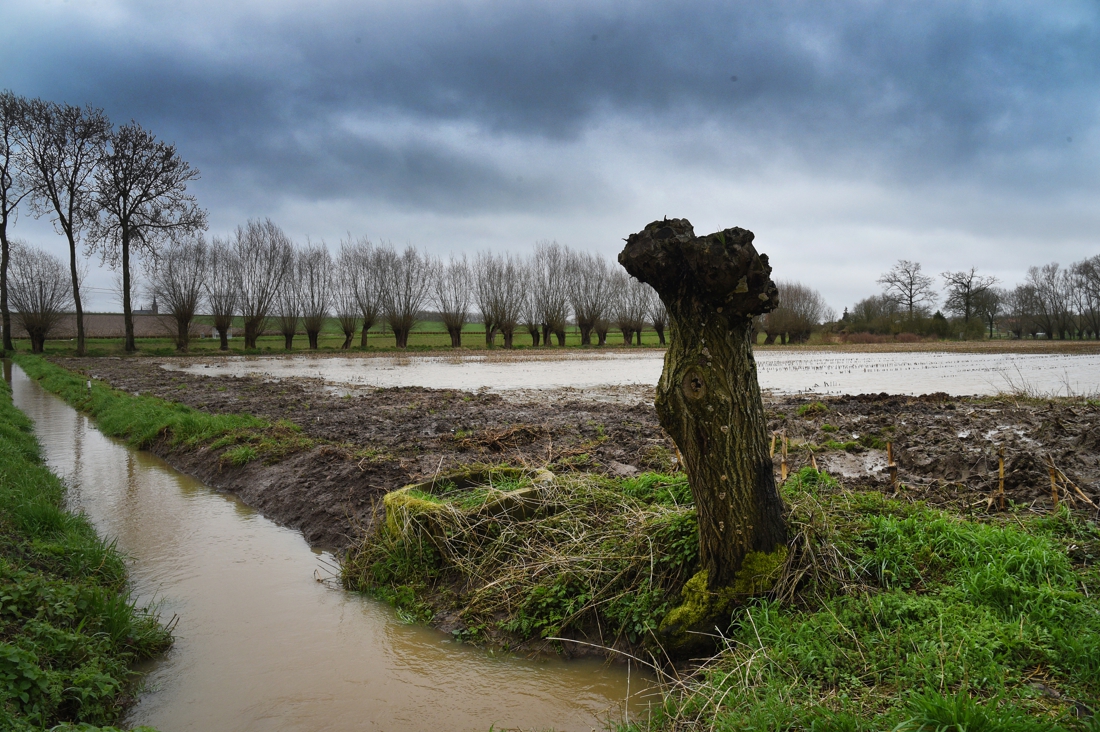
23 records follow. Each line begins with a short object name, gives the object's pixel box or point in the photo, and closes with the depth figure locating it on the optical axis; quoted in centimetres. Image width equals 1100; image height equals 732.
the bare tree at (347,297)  5834
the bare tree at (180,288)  4891
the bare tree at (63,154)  3500
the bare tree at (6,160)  3366
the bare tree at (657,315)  7000
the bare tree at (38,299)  4734
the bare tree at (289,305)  5559
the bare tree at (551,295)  6562
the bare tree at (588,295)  6756
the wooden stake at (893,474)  548
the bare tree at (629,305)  6981
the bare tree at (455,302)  6175
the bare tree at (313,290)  5634
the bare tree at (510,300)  6294
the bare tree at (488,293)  6300
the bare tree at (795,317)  7112
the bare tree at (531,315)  6481
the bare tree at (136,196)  3797
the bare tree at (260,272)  5312
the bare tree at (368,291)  5897
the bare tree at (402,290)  5941
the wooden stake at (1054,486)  458
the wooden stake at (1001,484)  486
